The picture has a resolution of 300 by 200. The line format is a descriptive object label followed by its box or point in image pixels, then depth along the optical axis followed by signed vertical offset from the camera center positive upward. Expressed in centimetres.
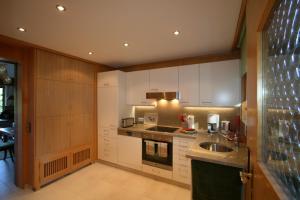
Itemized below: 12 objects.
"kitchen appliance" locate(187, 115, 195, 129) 300 -44
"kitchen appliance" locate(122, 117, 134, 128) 331 -50
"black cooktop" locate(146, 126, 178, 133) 303 -61
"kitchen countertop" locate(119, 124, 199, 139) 259 -61
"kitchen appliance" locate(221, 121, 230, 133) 252 -45
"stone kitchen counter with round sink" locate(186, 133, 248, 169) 148 -62
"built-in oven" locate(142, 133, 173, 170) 274 -97
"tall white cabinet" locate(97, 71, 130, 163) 334 -20
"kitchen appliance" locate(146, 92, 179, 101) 297 +11
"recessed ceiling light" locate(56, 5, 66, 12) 143 +92
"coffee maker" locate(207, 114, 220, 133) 273 -43
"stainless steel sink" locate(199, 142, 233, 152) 207 -67
